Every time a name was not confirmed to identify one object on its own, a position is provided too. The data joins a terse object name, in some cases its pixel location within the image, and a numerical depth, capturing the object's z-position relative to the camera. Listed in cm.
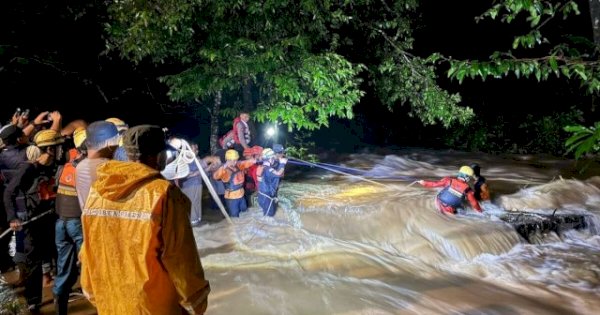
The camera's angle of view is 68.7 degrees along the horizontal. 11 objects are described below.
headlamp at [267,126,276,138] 1102
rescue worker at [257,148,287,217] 800
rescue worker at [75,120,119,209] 393
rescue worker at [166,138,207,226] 713
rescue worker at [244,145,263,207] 870
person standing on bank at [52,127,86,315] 430
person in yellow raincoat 239
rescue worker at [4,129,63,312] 482
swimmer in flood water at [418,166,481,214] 820
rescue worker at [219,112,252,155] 942
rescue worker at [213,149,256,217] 806
